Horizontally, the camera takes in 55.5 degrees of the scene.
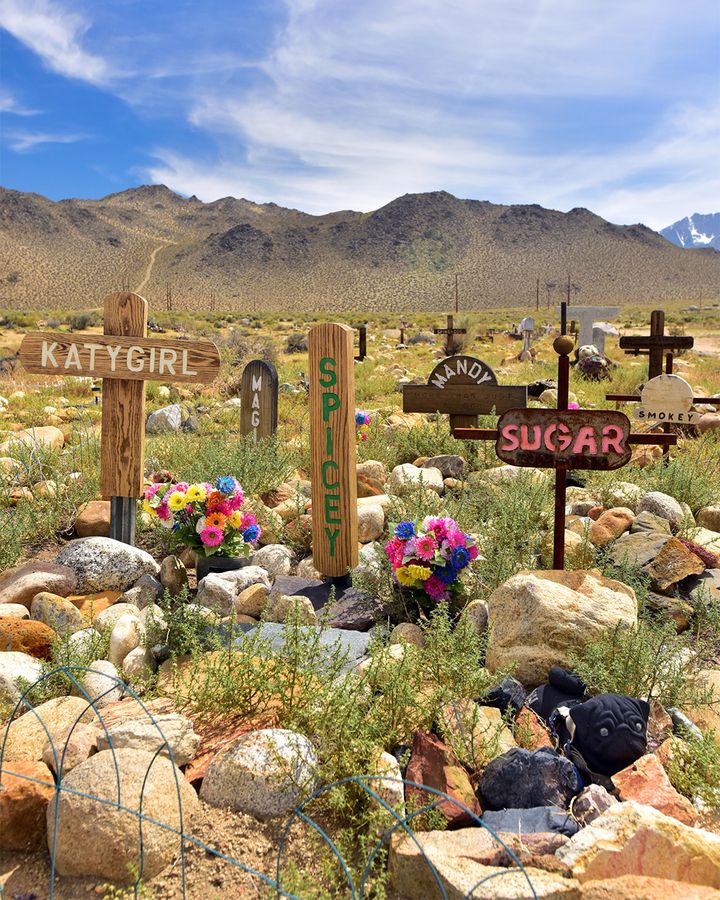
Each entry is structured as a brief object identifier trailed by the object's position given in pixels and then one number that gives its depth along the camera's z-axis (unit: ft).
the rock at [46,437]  24.57
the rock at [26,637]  10.79
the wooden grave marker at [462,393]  24.21
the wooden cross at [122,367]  15.56
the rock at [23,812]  7.31
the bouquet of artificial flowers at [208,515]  14.47
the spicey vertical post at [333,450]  14.76
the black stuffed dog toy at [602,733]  8.30
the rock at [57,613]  11.78
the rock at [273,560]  15.31
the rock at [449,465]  21.58
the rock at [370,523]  16.66
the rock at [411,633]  11.62
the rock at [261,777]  7.45
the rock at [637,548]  13.70
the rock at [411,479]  18.79
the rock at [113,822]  6.82
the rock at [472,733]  8.34
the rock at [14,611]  11.93
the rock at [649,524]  15.58
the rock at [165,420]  30.53
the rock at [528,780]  7.78
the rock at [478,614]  11.86
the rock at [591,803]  7.55
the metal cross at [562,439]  12.39
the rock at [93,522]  16.84
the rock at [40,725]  8.48
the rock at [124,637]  10.89
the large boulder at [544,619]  10.41
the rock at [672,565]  13.24
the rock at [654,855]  6.42
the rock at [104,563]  13.85
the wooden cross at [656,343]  28.84
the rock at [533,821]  7.26
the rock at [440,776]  7.43
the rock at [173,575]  14.32
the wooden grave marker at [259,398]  23.73
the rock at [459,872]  6.09
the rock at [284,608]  12.11
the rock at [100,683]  9.76
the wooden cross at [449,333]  60.61
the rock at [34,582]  12.79
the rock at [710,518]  17.71
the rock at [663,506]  16.70
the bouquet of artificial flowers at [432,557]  12.20
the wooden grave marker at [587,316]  56.53
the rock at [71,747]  8.07
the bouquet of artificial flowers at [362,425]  23.59
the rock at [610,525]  15.57
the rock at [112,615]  11.75
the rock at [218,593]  12.88
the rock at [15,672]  9.66
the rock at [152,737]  8.07
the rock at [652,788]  7.52
